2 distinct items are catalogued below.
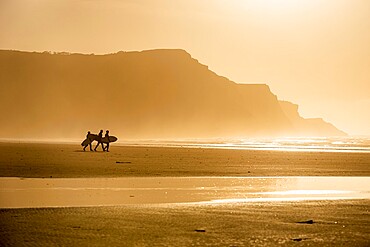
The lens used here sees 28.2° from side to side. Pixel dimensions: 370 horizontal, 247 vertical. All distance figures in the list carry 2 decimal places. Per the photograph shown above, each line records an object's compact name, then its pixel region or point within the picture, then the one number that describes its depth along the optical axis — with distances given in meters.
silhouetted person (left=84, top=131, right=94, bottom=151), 63.12
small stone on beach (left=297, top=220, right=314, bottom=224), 18.09
